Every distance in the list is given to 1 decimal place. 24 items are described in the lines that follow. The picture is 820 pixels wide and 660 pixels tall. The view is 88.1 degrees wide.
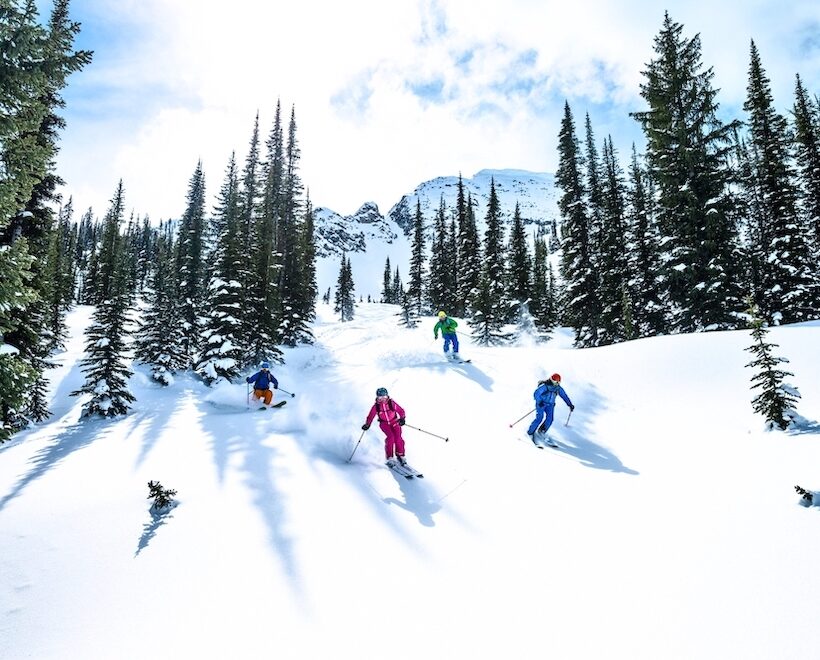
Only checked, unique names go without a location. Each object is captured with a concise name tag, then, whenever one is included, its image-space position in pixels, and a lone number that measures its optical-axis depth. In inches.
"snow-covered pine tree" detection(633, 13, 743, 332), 717.9
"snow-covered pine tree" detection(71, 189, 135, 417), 652.1
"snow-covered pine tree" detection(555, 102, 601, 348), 1110.4
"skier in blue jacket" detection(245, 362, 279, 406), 601.3
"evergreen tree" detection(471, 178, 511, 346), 1220.5
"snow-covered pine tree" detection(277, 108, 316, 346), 1247.5
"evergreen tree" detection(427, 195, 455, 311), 1990.0
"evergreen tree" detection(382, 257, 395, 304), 4138.8
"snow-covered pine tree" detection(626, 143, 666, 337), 1051.3
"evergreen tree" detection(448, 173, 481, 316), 1632.6
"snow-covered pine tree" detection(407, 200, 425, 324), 2080.6
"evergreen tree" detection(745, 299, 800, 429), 390.6
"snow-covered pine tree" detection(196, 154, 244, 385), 860.6
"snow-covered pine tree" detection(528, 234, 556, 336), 1706.4
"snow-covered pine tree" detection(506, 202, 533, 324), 1540.4
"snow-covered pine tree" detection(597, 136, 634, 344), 1131.3
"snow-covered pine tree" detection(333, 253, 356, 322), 2842.0
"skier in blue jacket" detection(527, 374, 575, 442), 429.7
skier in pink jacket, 358.6
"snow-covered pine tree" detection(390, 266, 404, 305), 4042.8
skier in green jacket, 661.9
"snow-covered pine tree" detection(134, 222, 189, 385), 959.0
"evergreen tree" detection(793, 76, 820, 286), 925.2
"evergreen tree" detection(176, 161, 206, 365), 1178.0
